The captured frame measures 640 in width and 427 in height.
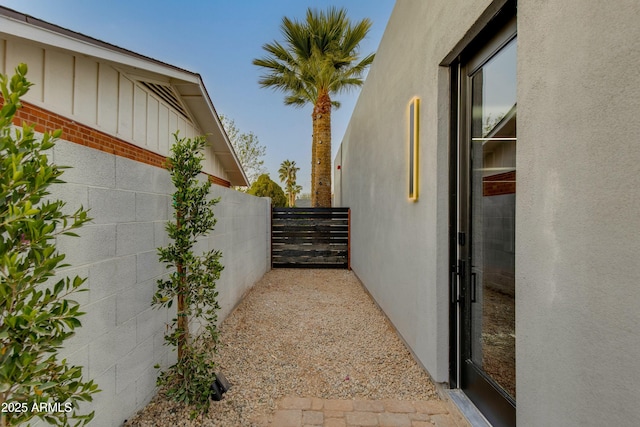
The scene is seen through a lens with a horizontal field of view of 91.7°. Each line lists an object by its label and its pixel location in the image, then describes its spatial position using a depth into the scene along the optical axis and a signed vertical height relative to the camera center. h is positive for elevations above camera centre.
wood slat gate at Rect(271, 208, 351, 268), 8.55 -0.69
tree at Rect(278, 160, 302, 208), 38.03 +5.35
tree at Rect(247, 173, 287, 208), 18.62 +1.67
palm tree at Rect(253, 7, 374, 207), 9.05 +4.78
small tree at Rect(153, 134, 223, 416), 2.30 -0.50
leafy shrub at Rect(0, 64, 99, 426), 0.95 -0.20
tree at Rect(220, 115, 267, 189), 18.11 +4.11
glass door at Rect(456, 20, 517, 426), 1.96 -0.08
